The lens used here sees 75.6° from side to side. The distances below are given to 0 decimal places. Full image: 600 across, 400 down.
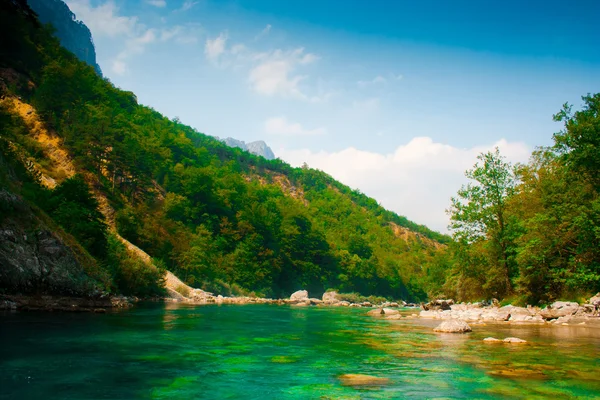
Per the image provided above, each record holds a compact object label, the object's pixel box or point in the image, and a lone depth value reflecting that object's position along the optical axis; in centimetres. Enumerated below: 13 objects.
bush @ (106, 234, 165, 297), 3406
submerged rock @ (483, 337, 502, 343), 1531
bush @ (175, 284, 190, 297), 4722
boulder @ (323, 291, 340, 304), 8056
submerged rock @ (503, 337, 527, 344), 1475
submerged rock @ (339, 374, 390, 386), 887
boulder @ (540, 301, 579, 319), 2461
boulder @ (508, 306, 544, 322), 2492
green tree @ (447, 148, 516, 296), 3547
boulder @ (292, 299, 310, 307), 6292
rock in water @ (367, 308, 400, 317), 3600
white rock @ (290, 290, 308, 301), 7327
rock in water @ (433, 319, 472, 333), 1909
